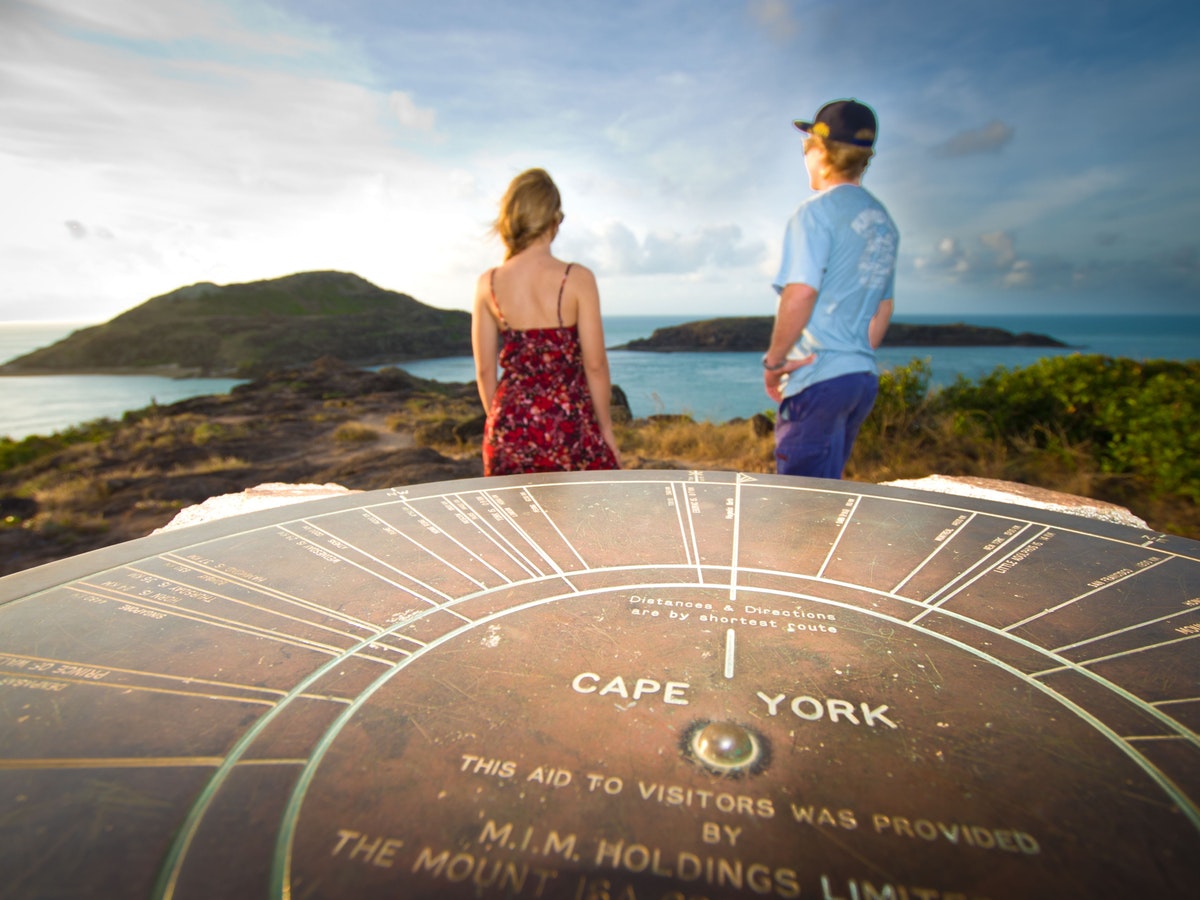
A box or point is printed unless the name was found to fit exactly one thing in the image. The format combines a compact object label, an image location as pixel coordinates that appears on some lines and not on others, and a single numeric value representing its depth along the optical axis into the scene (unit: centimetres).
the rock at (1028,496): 187
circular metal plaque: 57
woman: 239
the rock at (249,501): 188
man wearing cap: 211
